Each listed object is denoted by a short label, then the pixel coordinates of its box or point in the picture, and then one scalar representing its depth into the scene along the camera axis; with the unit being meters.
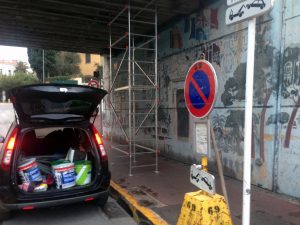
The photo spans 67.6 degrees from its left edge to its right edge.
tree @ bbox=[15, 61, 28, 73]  58.51
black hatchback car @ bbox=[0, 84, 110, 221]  3.09
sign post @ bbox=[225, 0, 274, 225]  2.16
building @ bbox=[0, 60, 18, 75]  71.72
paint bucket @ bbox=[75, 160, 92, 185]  3.51
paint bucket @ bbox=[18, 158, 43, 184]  3.28
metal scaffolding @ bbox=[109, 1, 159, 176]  5.48
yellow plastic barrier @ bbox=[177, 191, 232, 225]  2.28
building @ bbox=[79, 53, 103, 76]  31.03
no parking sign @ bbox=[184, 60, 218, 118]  2.20
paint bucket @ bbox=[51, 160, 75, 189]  3.37
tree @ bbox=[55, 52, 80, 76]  32.02
